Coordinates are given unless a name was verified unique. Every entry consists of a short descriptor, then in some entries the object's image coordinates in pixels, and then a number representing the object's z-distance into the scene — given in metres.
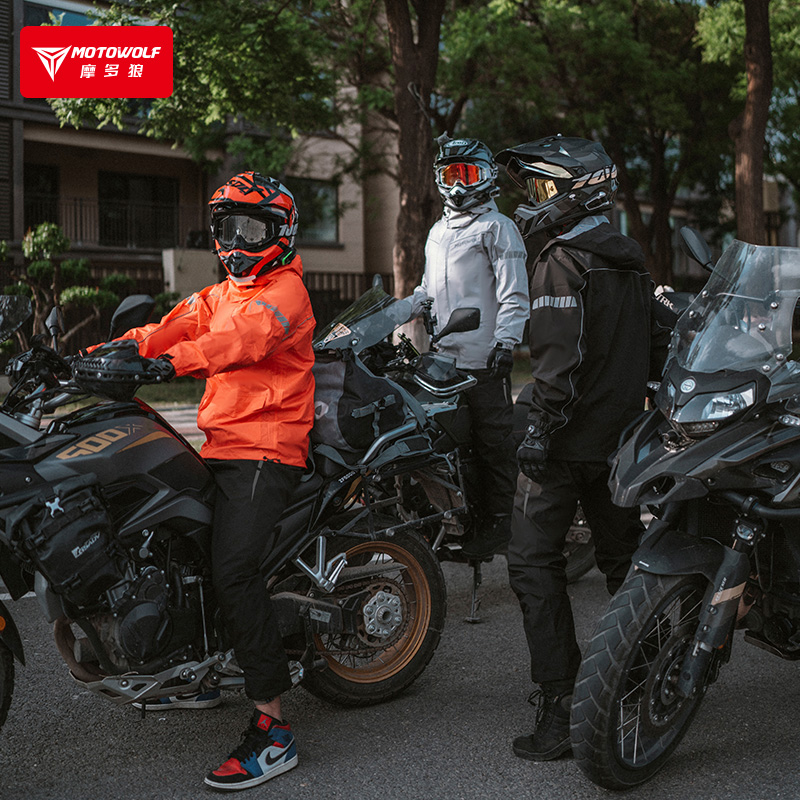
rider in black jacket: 3.35
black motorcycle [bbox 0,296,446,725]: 2.90
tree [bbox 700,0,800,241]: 13.23
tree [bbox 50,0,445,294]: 11.57
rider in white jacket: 4.96
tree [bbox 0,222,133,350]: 14.13
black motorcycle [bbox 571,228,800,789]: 2.97
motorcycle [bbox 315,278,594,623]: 4.00
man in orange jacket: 3.21
